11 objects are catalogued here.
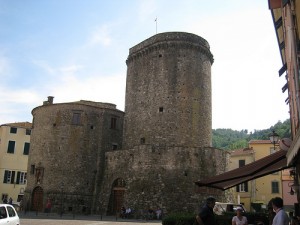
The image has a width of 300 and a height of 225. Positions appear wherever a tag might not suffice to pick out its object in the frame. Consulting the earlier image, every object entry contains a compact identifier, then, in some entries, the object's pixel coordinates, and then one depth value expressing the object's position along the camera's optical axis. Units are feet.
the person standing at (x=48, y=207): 101.04
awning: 27.66
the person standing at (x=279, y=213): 20.11
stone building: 88.89
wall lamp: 34.64
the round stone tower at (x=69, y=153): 104.63
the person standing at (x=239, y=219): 31.81
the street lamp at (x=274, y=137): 52.65
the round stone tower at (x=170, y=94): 96.43
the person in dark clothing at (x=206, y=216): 23.54
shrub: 45.86
